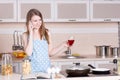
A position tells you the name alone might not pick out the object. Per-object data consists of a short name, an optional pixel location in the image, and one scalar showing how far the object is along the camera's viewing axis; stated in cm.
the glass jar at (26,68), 277
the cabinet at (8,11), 469
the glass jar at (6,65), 285
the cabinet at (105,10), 488
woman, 307
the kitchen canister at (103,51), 493
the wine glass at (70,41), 288
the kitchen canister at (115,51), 490
